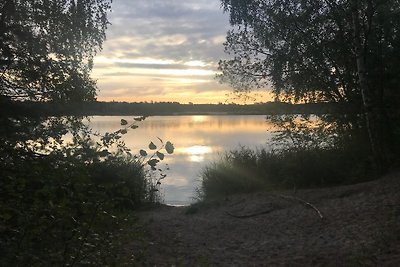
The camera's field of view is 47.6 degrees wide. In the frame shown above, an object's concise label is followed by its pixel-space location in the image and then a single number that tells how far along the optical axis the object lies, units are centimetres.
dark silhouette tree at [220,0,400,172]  1241
